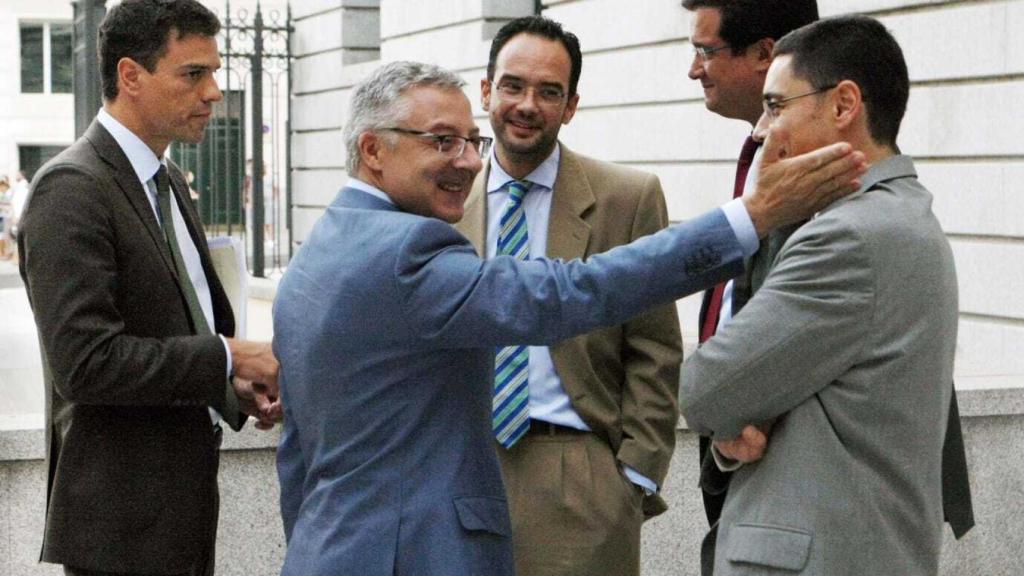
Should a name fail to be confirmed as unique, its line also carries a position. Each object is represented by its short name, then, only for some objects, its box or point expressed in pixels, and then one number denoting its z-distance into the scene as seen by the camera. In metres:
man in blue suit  3.09
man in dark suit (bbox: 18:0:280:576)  3.59
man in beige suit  4.14
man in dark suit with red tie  4.01
